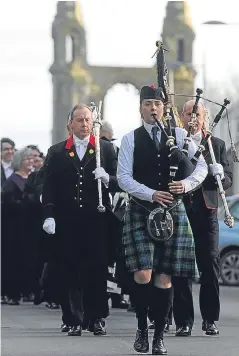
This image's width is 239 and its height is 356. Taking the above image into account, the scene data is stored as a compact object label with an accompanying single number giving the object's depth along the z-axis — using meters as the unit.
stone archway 140.38
